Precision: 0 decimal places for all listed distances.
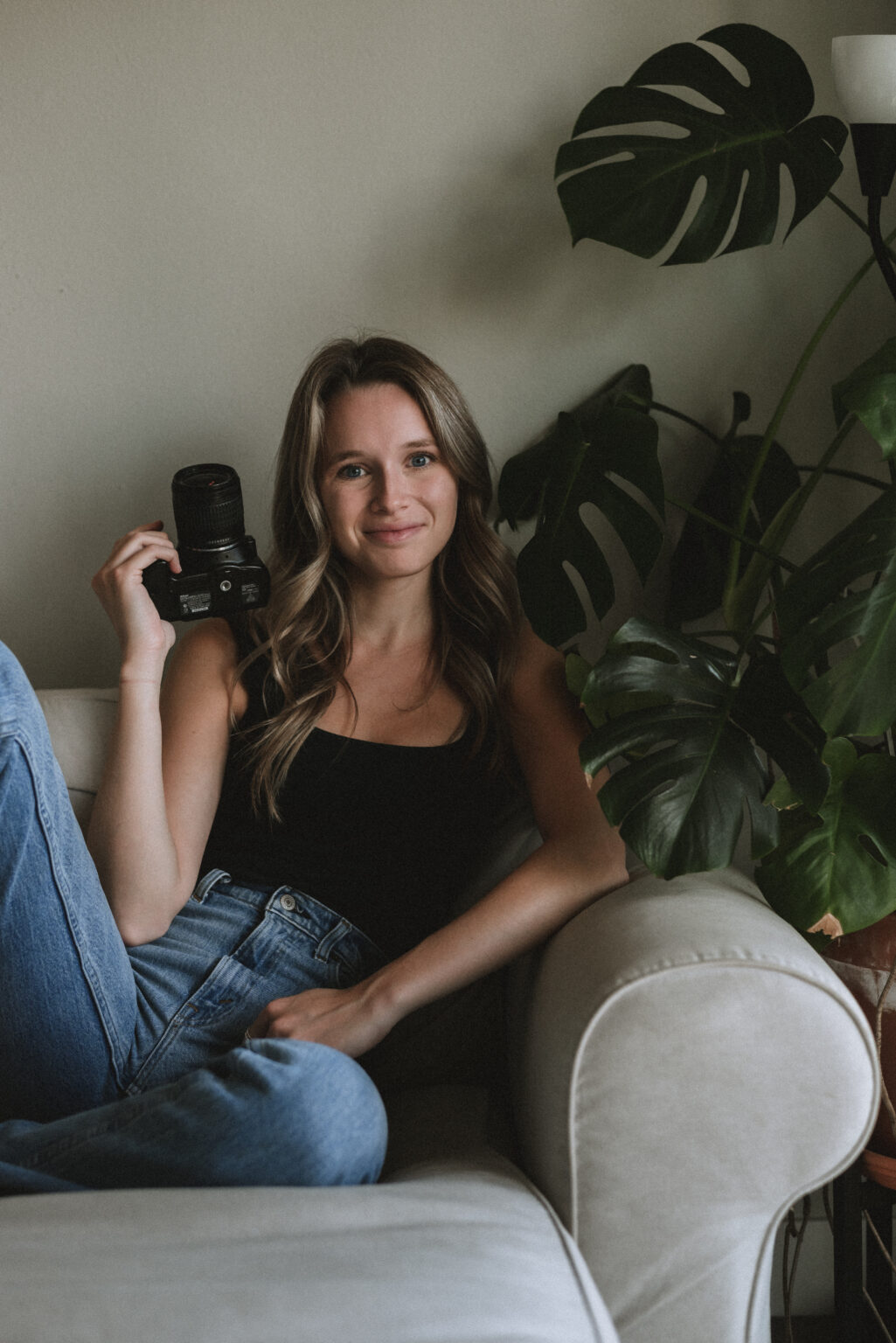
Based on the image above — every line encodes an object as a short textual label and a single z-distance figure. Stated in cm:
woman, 108
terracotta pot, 115
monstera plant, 102
